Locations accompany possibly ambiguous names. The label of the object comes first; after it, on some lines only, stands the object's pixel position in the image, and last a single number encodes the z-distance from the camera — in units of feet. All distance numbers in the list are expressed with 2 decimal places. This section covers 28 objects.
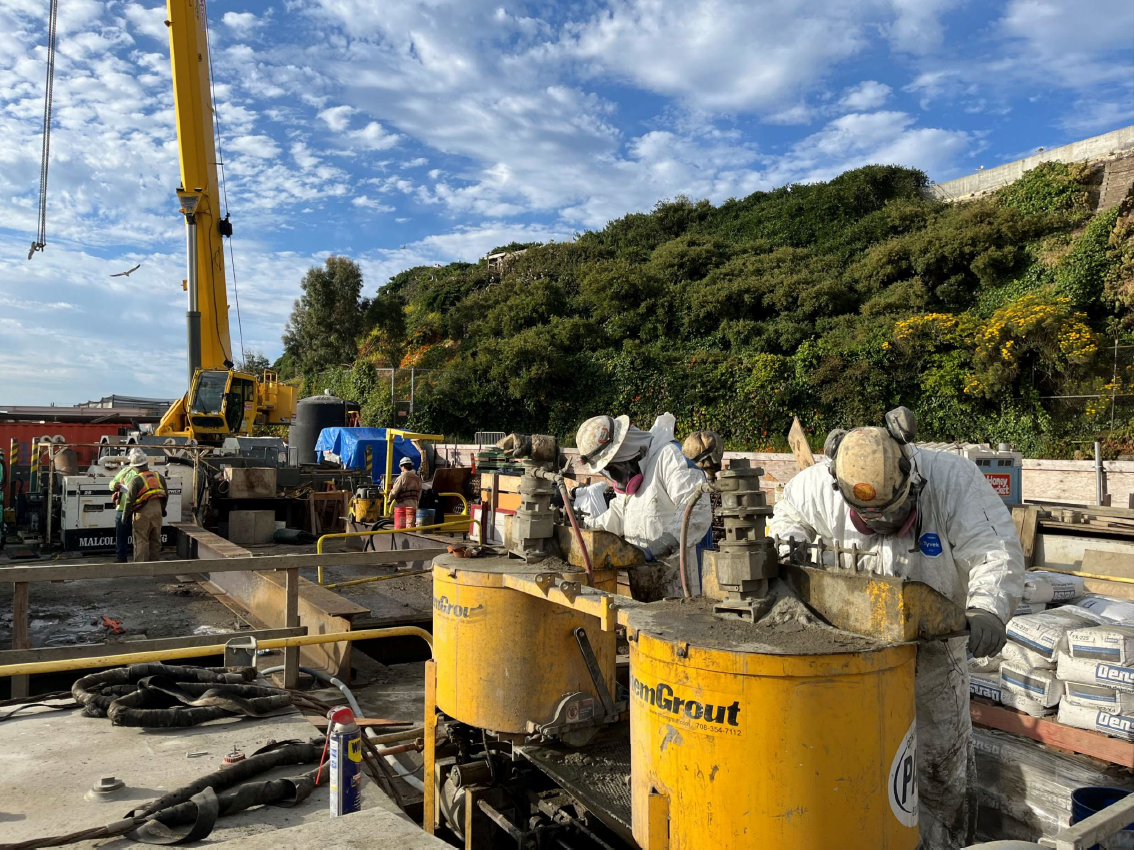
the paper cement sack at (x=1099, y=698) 11.43
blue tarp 62.59
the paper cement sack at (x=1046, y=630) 12.82
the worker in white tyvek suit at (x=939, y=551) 8.99
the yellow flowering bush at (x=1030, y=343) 52.29
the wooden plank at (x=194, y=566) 16.30
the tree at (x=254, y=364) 156.52
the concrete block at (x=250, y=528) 42.88
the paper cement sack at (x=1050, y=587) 16.69
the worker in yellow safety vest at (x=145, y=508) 32.86
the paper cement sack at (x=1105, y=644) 11.67
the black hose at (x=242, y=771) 9.82
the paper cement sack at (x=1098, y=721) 11.25
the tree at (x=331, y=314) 109.19
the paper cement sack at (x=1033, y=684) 12.55
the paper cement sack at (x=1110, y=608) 14.44
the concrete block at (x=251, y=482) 43.73
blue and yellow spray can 9.52
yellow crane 56.59
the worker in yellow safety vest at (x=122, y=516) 33.42
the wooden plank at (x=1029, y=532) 26.96
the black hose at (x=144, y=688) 13.42
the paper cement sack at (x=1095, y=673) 11.53
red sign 31.81
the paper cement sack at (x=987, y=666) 14.39
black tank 74.13
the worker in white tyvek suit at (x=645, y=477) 14.51
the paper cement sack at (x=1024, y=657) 12.96
